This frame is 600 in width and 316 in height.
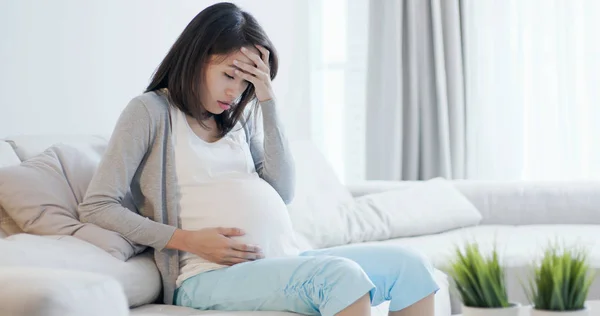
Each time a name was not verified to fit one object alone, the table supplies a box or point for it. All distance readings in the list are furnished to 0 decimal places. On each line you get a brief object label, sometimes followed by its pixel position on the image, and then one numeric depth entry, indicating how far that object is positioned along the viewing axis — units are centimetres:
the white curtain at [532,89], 604
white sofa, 248
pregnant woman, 320
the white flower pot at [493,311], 277
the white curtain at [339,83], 669
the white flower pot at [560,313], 274
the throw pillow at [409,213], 452
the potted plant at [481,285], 277
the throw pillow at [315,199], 432
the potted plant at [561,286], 275
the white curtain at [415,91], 619
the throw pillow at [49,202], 327
